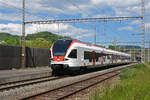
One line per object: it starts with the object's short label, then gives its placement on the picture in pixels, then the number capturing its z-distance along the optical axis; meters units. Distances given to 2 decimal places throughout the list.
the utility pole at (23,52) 26.44
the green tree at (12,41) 111.01
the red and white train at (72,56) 18.02
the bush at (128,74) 16.74
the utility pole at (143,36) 30.17
